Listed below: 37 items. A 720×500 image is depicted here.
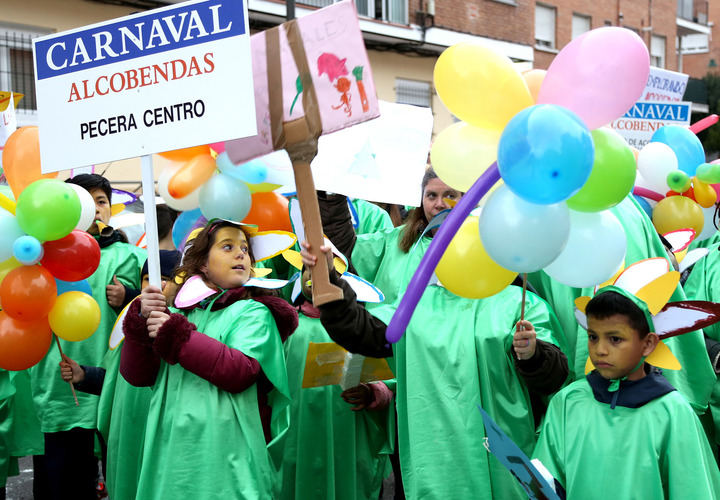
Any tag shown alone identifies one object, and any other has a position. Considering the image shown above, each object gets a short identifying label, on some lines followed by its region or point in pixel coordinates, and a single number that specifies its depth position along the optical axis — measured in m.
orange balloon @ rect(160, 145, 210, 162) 4.21
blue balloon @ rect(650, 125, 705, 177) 5.27
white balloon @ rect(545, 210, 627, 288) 2.60
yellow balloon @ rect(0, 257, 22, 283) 3.91
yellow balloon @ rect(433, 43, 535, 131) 2.62
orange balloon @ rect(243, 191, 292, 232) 4.43
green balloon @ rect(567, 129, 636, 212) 2.48
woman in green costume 3.31
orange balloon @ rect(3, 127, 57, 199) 4.12
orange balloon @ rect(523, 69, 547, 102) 2.85
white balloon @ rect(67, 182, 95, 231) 4.18
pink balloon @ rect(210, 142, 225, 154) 4.11
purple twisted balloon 2.44
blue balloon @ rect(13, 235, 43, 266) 3.77
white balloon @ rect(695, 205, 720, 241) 5.18
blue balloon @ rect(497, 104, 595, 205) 2.15
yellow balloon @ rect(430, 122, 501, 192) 2.74
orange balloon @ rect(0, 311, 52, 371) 3.86
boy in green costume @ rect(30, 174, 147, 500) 4.74
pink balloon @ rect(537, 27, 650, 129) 2.46
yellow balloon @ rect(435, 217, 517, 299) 2.65
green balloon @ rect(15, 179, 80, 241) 3.74
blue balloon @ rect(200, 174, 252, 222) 4.00
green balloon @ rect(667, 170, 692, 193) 4.92
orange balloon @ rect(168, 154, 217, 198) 4.13
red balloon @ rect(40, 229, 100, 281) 3.92
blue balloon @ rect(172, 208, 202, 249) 4.61
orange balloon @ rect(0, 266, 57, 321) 3.81
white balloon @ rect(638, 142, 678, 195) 5.12
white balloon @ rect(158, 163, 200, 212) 4.20
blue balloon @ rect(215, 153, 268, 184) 4.05
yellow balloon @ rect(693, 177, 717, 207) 4.98
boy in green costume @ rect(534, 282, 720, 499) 2.82
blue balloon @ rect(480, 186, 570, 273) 2.30
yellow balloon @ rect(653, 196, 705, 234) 4.84
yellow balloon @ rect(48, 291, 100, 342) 3.89
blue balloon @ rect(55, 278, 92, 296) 4.05
